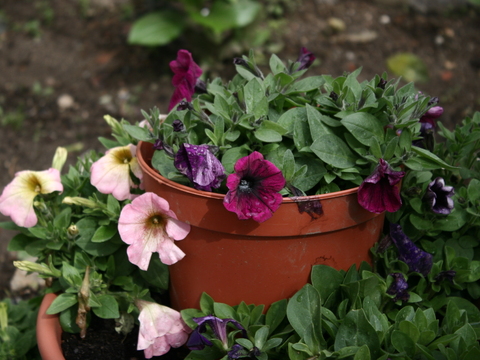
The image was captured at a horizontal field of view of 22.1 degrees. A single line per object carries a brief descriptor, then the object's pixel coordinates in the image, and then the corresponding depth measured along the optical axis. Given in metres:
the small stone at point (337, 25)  4.04
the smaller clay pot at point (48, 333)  1.28
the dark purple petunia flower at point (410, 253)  1.26
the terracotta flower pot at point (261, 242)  1.21
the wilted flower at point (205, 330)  1.21
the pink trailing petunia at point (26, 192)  1.32
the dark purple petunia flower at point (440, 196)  1.25
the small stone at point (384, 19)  4.09
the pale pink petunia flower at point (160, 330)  1.27
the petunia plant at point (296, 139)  1.19
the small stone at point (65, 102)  2.49
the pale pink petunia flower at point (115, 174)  1.31
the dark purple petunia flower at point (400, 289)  1.24
